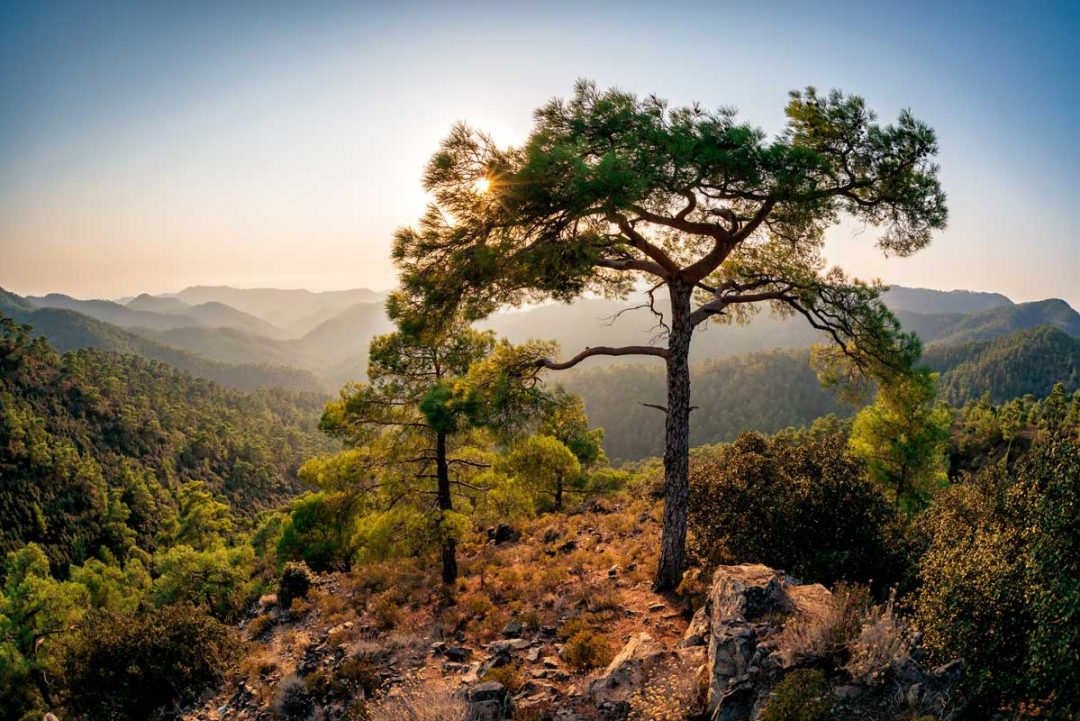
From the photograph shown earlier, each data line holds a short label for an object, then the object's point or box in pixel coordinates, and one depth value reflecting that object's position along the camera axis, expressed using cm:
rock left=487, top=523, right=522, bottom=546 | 1750
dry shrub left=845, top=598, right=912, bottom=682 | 471
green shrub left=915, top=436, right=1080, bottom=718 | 398
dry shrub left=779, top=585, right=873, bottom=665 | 501
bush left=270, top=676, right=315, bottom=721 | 789
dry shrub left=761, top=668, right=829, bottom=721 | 428
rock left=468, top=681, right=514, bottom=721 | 594
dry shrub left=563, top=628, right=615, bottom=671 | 724
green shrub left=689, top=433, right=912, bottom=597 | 748
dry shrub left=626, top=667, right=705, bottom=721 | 511
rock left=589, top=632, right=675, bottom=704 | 591
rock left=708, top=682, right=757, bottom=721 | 476
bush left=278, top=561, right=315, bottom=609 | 1561
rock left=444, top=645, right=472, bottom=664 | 853
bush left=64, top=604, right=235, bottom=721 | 986
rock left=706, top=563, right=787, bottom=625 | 579
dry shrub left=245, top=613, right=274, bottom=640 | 1371
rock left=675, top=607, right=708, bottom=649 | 634
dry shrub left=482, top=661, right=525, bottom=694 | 662
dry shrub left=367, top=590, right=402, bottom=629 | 1095
